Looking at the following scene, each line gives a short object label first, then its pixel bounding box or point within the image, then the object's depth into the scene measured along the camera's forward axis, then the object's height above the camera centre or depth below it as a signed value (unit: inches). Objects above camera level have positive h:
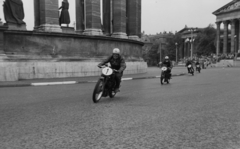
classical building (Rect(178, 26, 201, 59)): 4699.1 +305.4
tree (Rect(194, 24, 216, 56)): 4106.8 +299.1
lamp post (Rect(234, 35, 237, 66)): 3406.5 +244.0
